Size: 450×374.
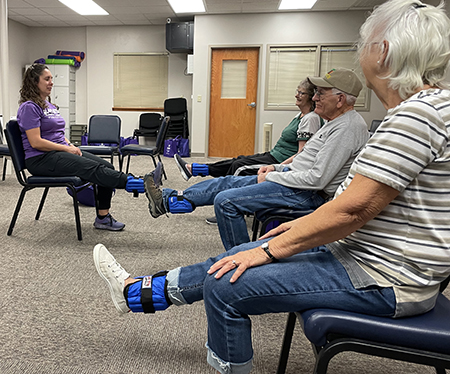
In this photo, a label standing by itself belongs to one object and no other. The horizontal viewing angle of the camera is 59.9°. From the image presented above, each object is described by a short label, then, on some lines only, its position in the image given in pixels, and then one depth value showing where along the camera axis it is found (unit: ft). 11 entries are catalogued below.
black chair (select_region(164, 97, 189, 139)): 25.48
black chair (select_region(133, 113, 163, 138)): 26.45
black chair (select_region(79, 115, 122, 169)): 16.84
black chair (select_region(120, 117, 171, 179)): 14.84
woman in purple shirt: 8.05
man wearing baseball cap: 5.44
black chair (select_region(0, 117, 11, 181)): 13.28
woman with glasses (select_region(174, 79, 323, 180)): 8.42
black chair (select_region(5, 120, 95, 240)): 7.91
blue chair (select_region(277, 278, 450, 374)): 2.59
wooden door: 23.30
